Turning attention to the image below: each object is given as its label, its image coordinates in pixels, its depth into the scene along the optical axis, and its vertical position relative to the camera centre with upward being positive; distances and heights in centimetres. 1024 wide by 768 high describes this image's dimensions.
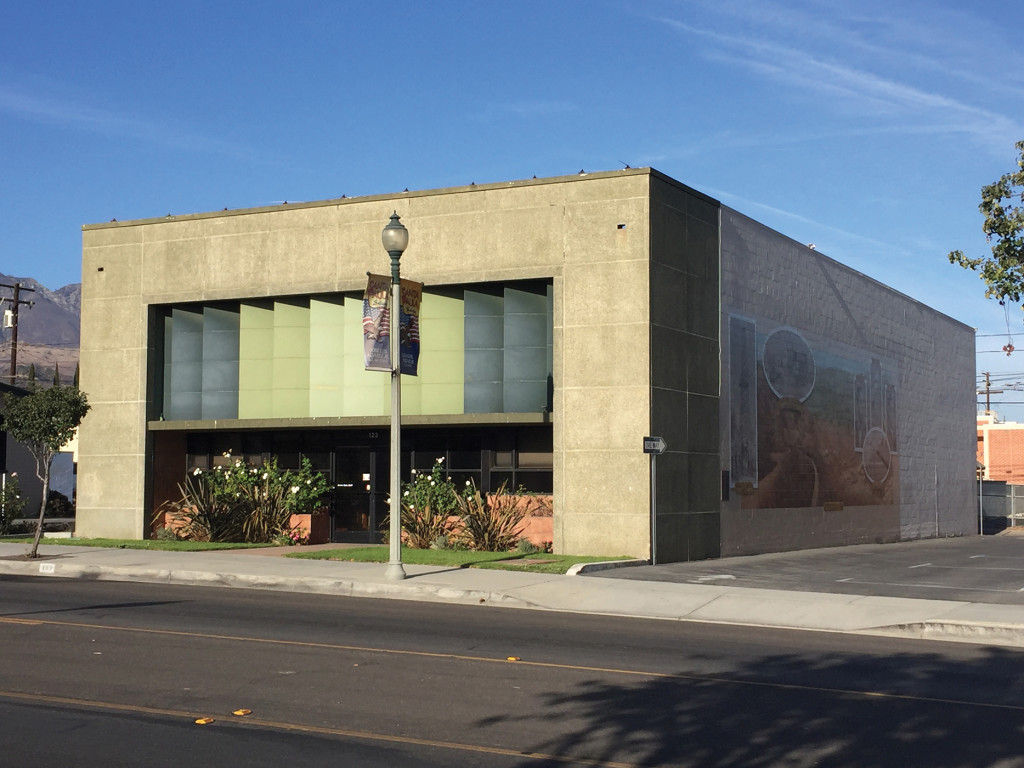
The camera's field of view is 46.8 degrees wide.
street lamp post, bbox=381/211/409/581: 1936 +139
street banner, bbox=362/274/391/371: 1988 +220
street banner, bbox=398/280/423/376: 2023 +219
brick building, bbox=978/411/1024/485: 8838 +40
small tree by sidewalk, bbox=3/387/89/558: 2308 +65
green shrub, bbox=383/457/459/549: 2584 -119
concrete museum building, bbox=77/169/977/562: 2444 +219
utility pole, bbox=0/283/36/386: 5633 +608
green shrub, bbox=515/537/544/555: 2466 -192
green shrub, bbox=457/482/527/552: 2486 -141
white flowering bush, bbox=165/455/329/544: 2719 -115
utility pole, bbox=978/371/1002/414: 10756 +595
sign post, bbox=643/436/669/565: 2336 -23
